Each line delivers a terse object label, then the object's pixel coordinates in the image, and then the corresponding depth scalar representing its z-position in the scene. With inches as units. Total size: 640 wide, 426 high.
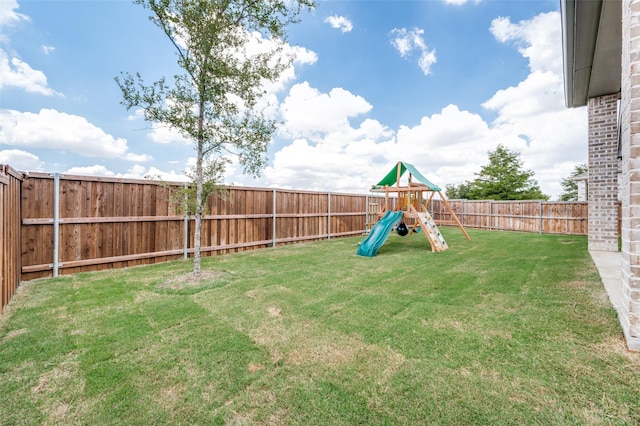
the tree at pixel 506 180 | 972.6
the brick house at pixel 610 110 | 93.7
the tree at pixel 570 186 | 1061.8
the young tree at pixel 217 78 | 178.7
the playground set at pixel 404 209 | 288.8
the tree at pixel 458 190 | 1229.5
